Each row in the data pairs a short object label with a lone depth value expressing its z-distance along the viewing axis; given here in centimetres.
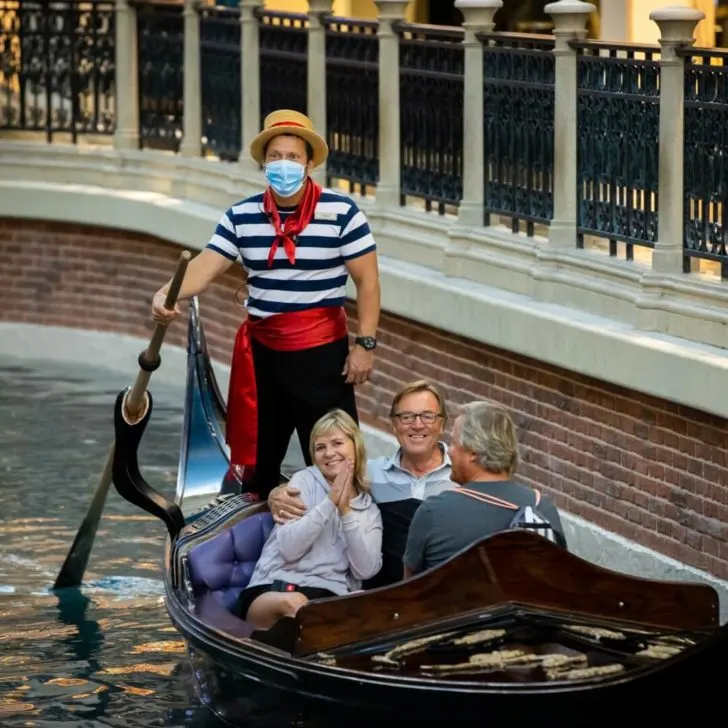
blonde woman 1406
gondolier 1606
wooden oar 1602
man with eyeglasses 1409
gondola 1224
